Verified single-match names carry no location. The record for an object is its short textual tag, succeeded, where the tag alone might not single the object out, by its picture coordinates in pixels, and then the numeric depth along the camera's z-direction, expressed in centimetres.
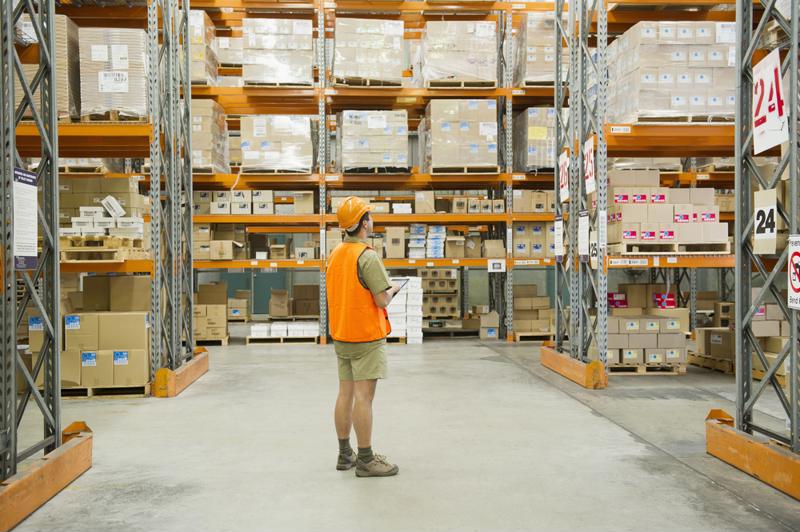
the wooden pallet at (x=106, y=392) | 671
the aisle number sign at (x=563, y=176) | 800
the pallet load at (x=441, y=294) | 1238
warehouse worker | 392
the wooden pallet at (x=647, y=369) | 778
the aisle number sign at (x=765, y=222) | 389
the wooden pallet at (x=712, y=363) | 798
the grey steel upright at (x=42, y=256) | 347
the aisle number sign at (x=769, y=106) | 374
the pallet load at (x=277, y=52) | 1056
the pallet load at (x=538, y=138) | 1101
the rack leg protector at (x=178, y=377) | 661
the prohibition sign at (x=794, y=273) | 356
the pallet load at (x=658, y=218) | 742
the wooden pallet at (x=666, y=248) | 743
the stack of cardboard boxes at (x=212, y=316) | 1100
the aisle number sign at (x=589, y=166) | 702
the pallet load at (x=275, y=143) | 1059
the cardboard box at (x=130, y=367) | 666
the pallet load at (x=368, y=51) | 1053
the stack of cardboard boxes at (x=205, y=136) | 1028
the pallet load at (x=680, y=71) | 719
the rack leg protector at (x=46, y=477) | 328
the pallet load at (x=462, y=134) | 1057
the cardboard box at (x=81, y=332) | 660
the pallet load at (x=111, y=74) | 636
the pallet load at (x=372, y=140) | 1059
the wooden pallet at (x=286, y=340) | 1111
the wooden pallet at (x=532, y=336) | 1129
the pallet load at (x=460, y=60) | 1080
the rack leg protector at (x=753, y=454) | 366
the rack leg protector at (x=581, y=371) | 686
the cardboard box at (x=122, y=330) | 666
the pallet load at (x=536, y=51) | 1073
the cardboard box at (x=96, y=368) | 665
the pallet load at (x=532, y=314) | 1142
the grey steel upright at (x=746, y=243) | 409
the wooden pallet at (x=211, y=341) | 1109
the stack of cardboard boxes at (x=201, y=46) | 1051
